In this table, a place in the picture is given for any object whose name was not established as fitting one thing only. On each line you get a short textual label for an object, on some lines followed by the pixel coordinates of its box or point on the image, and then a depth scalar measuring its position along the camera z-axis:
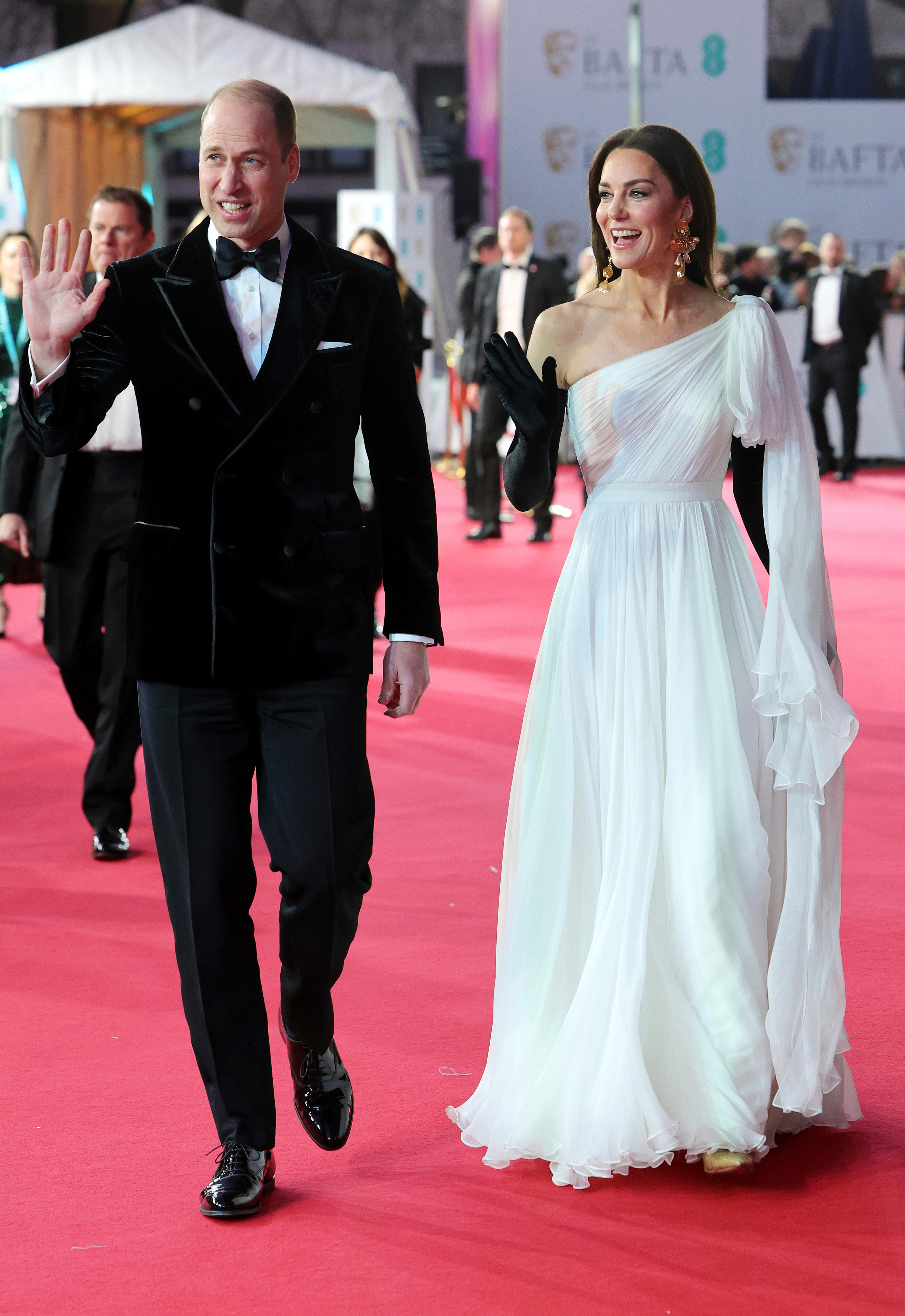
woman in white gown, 5.62
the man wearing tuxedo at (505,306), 21.66
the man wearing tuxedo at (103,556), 9.51
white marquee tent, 25.81
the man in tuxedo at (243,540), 5.19
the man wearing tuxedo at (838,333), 29.84
